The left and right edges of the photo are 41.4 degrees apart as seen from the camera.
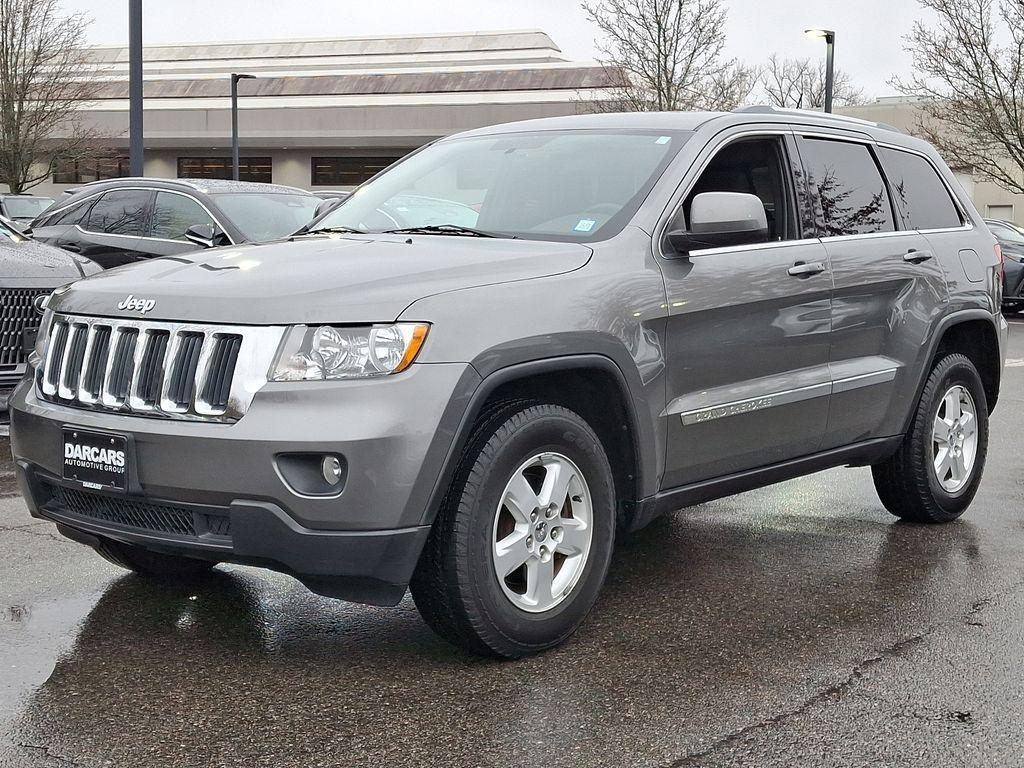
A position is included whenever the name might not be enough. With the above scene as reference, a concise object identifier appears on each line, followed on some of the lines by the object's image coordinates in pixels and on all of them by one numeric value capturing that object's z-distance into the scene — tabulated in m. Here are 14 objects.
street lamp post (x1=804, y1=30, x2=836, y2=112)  28.69
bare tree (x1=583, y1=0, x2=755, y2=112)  40.19
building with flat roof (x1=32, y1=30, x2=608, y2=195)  55.62
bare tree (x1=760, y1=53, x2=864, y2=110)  61.59
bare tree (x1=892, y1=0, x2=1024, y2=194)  31.17
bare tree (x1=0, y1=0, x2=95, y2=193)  41.72
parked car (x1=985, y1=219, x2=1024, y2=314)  21.38
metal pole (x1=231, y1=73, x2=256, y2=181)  42.86
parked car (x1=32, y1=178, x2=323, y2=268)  11.38
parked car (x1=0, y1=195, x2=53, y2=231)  29.23
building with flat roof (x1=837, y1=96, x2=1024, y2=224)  52.88
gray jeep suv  3.85
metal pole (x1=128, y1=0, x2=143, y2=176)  16.91
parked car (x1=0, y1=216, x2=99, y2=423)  8.09
